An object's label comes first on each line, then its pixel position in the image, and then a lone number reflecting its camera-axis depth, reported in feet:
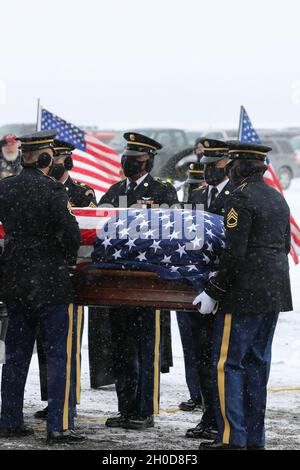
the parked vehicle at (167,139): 109.57
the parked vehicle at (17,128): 111.04
